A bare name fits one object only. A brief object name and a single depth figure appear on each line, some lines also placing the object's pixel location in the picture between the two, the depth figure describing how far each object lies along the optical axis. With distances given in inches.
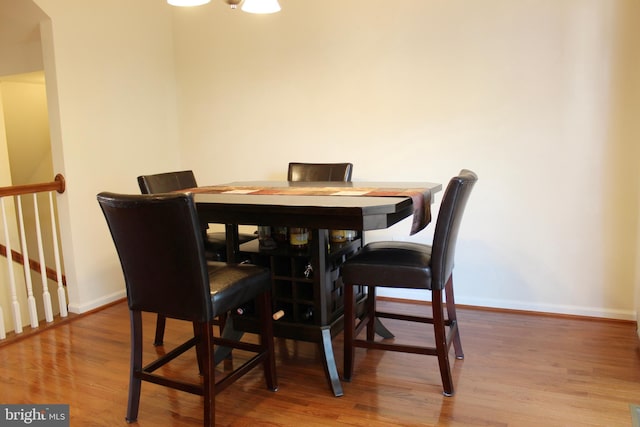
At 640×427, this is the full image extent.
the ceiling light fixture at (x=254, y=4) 87.8
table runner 82.9
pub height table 73.7
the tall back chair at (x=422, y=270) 79.7
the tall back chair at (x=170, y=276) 67.1
